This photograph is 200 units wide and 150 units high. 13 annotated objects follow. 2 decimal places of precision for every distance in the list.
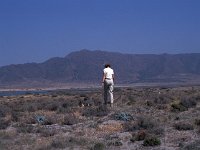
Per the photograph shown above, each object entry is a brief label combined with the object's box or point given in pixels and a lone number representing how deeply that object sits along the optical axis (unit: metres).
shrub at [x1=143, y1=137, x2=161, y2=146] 13.87
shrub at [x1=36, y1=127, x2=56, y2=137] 16.66
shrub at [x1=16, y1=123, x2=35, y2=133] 17.74
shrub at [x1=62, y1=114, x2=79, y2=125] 19.72
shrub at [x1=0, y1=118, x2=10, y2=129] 19.32
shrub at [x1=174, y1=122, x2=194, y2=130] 16.50
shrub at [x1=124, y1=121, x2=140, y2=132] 17.14
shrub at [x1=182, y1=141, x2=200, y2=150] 12.67
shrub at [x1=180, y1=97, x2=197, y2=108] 24.52
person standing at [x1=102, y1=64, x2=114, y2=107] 24.64
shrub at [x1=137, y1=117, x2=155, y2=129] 17.28
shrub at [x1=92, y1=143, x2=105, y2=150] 13.41
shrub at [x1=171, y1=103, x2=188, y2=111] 22.89
